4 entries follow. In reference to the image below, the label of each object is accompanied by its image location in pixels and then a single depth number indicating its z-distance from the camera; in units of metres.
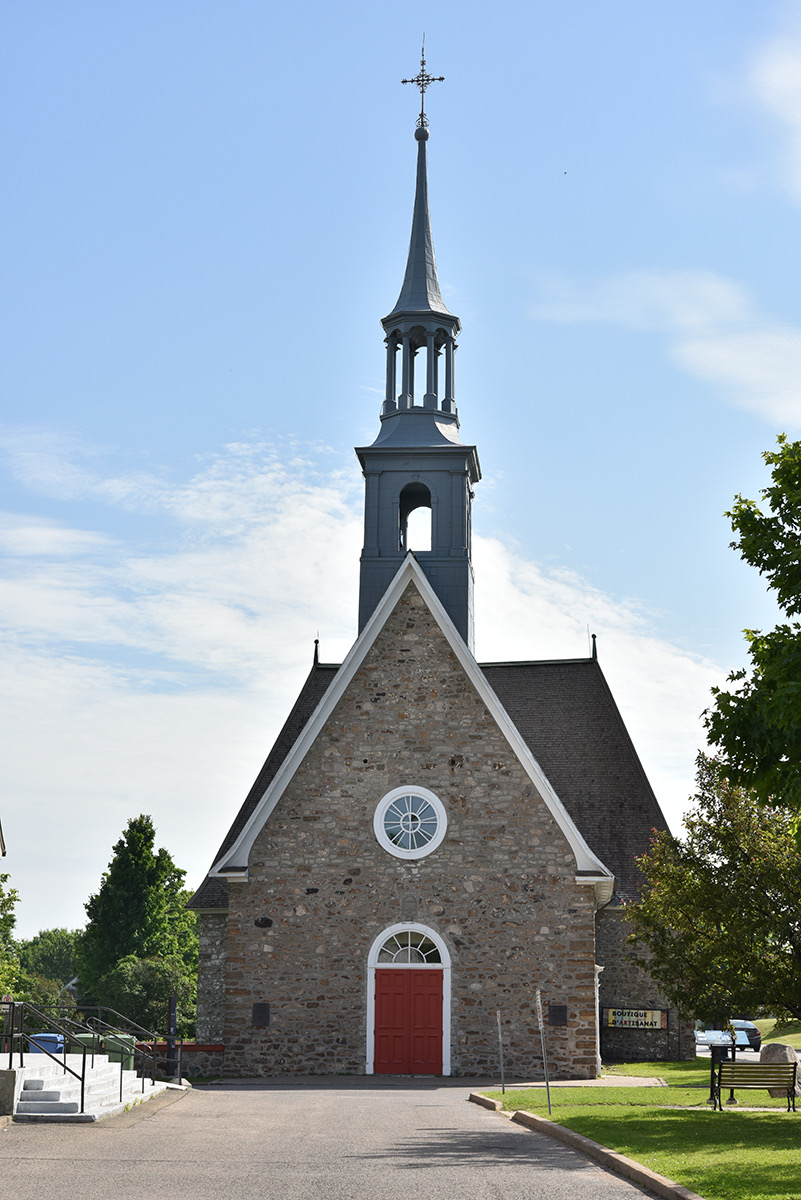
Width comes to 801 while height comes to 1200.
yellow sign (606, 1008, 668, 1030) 28.52
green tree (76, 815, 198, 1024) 62.56
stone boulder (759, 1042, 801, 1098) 22.52
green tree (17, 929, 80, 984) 136.62
